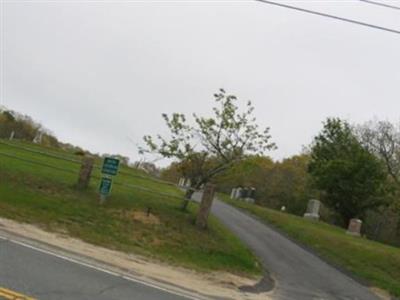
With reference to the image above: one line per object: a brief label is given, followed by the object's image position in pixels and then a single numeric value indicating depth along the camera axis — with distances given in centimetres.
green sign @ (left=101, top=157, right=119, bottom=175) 1927
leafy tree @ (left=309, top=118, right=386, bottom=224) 3578
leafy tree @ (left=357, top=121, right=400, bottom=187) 4934
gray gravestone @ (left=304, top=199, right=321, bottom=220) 3441
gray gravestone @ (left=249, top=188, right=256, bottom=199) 4783
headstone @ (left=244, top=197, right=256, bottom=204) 4390
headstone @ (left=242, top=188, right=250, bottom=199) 4719
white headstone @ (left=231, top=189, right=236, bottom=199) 4769
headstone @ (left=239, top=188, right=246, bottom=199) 4724
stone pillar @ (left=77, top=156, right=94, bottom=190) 2030
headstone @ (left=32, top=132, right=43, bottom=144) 7769
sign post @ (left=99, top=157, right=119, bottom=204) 1898
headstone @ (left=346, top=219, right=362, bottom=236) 3080
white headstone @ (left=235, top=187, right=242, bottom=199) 4728
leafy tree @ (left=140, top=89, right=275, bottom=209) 2123
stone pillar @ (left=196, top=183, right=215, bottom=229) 1920
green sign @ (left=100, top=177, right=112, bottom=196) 1897
